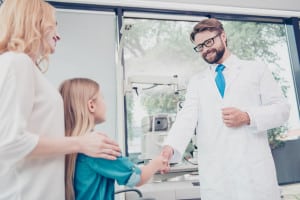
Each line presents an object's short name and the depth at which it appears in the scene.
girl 0.90
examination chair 1.62
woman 0.73
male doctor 1.42
